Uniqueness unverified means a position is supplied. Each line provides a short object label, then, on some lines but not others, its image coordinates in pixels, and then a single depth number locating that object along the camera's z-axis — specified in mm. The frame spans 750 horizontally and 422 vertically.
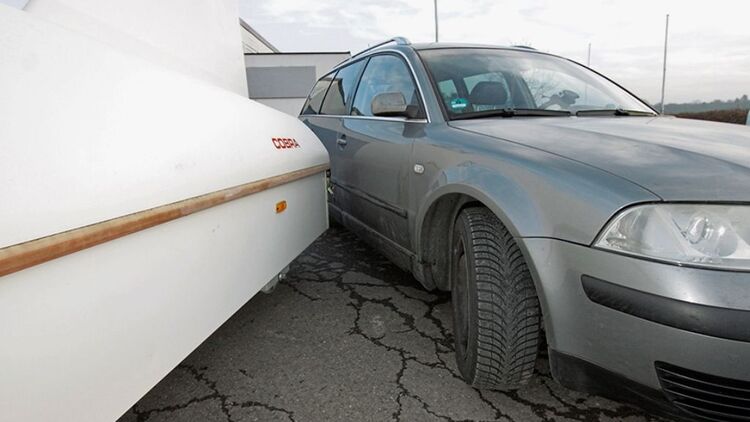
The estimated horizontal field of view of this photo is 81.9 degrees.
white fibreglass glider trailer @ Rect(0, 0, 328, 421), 922
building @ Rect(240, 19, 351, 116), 14797
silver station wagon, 1142
